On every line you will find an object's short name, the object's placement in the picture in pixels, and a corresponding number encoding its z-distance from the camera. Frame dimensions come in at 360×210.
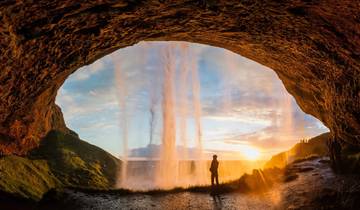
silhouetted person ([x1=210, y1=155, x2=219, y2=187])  19.47
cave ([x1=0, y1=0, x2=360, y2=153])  8.70
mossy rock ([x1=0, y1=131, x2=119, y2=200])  18.06
